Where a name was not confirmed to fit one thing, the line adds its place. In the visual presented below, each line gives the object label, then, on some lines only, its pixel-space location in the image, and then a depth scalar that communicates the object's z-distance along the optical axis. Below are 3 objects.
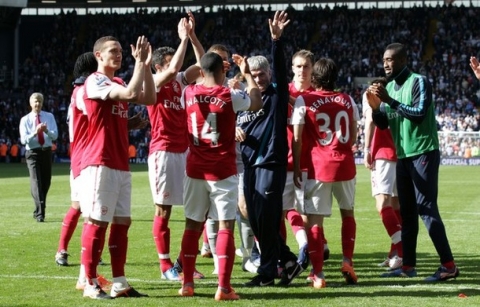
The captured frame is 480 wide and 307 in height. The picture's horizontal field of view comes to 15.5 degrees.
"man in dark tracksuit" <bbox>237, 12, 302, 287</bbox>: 17.61
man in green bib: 18.24
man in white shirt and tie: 29.98
